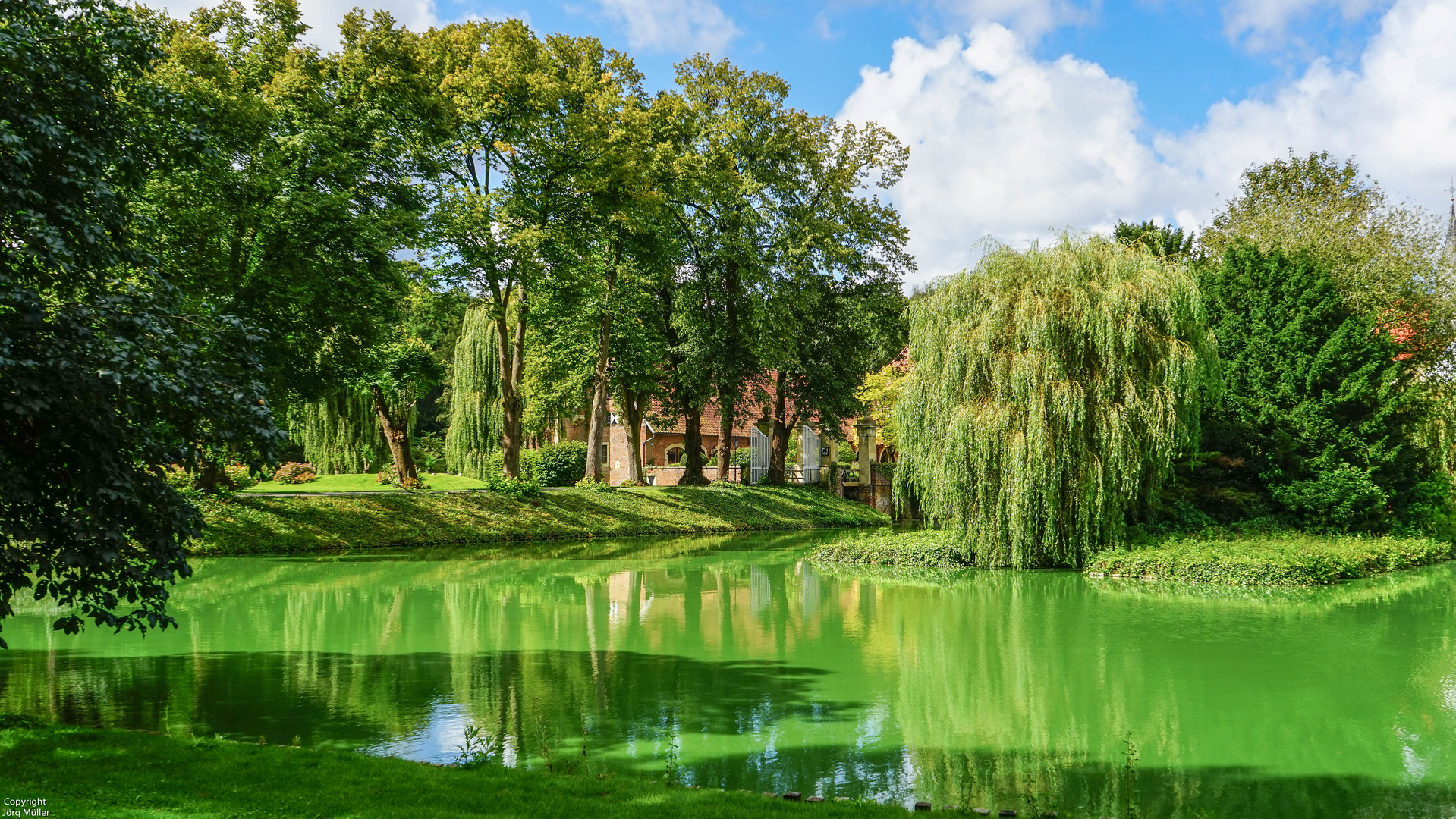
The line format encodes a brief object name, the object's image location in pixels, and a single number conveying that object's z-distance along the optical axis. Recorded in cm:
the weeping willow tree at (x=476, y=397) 3719
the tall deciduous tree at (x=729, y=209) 3212
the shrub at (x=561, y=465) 3884
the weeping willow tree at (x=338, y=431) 3438
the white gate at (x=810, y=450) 4484
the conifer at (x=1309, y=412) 2305
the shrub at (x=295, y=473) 3519
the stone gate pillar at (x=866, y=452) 4081
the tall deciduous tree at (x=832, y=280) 3347
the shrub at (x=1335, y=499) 2269
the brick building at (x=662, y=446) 4506
